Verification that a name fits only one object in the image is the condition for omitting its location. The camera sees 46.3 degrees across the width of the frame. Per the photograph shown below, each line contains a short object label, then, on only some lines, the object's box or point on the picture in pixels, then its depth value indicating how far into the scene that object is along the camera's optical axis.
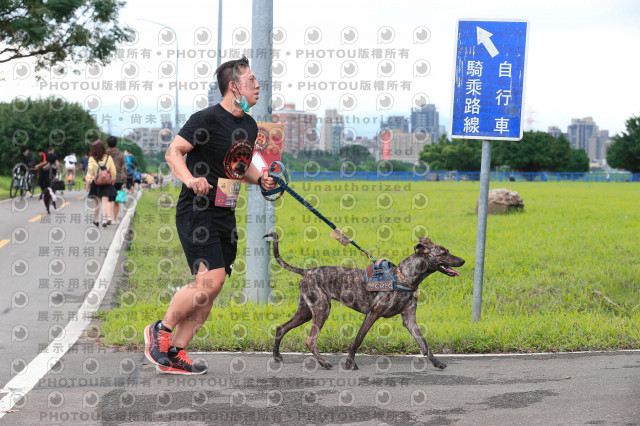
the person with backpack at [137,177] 34.25
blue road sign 7.70
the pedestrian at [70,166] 33.47
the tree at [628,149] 101.50
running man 5.55
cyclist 25.91
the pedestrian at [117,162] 16.34
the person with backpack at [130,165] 21.48
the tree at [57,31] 26.88
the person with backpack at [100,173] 15.78
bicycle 26.89
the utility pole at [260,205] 8.80
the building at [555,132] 125.26
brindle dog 5.97
